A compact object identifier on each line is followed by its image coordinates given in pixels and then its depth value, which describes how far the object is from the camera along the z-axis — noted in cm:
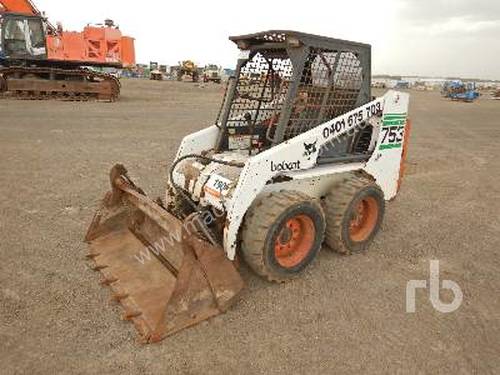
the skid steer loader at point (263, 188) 348
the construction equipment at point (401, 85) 7500
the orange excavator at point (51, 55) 1566
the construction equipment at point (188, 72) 4169
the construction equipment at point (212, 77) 4181
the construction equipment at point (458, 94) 3712
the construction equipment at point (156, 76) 4046
